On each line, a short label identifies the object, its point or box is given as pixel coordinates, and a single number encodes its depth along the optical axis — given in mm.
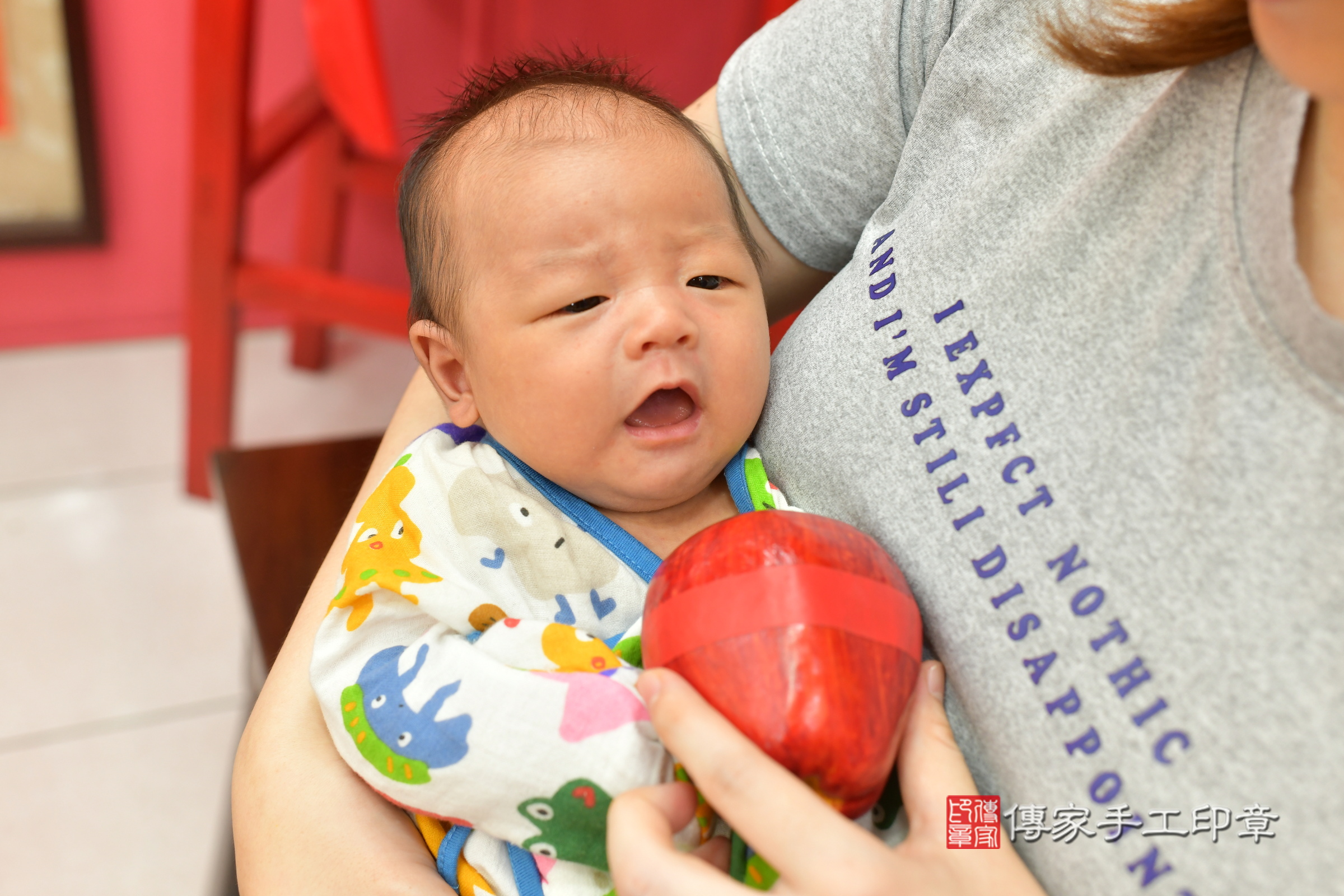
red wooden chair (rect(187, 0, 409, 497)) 1565
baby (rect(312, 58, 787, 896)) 658
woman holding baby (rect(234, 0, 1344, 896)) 509
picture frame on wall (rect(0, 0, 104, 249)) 2215
